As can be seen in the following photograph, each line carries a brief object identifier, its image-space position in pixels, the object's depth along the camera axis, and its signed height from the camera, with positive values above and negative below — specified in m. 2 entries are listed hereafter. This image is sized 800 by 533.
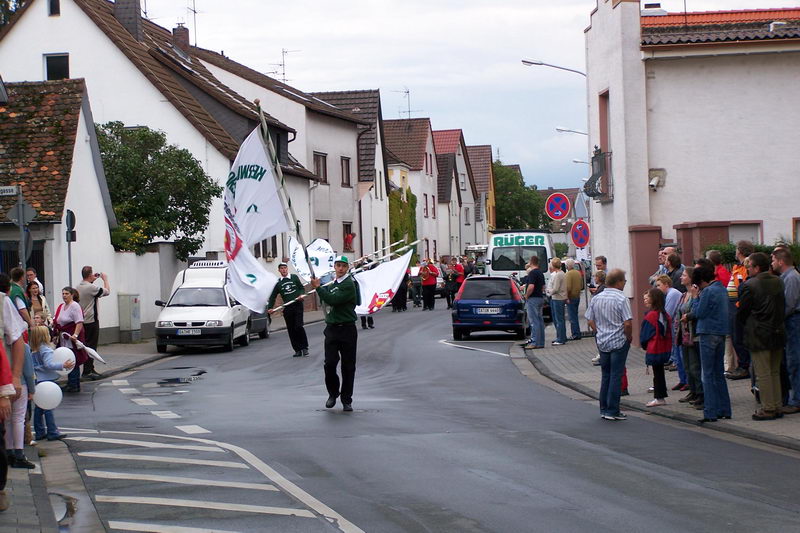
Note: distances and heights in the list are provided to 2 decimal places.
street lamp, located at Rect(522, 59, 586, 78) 33.31 +5.54
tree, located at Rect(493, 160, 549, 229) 111.75 +4.92
